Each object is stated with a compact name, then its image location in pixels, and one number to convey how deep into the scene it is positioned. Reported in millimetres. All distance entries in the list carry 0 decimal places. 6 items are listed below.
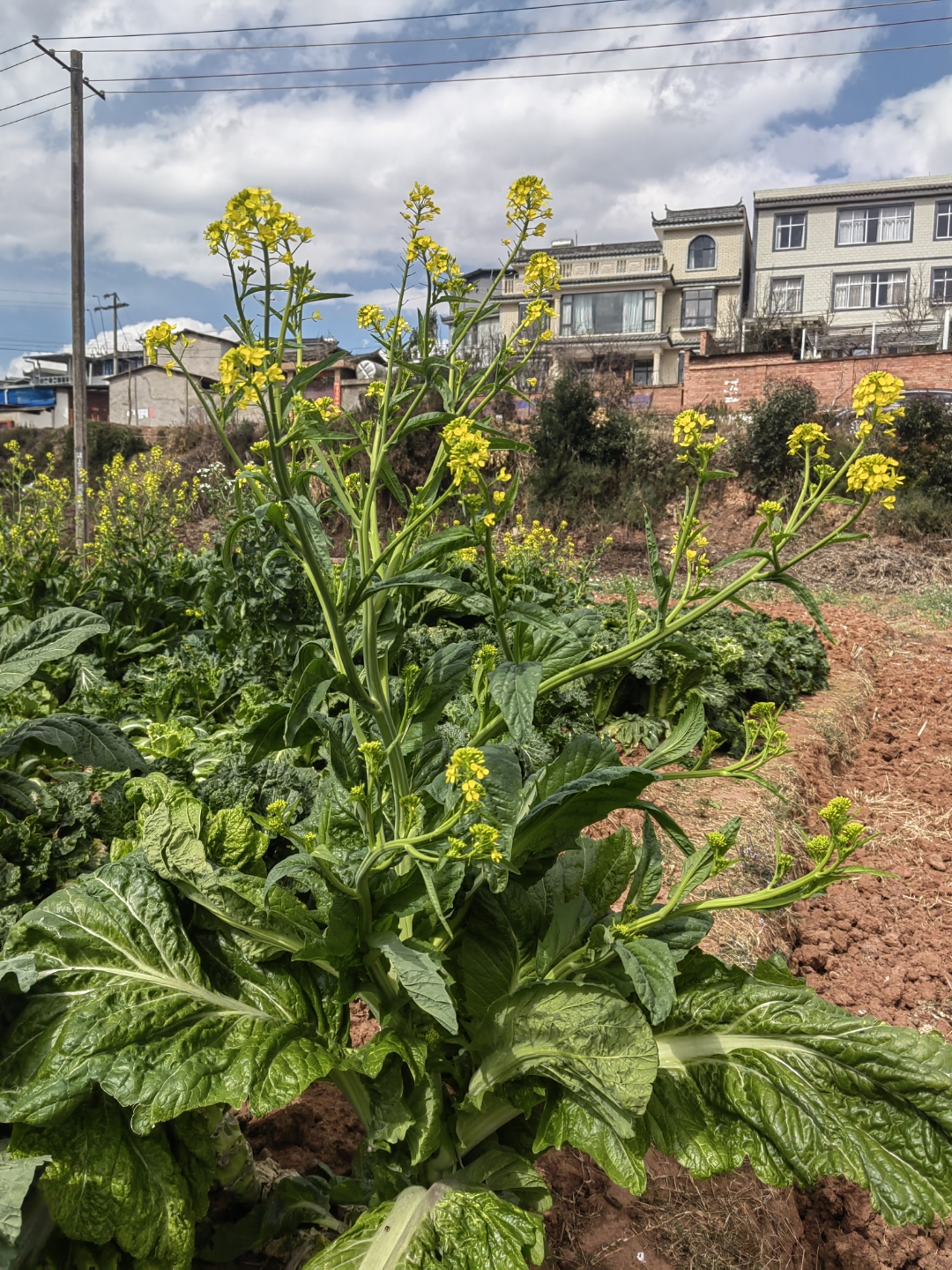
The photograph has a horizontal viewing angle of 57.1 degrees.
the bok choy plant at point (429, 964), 1394
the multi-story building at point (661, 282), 38906
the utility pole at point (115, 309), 42438
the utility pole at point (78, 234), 11250
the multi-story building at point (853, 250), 38406
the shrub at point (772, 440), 16469
